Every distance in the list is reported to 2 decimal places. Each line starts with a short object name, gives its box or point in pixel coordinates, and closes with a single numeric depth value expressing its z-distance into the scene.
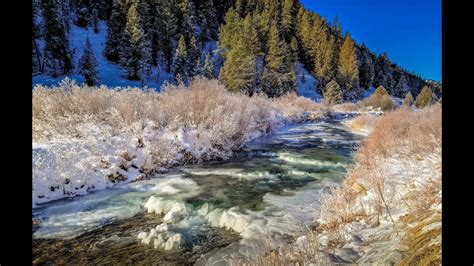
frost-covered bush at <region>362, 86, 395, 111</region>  44.50
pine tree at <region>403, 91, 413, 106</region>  46.53
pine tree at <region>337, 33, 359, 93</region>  65.44
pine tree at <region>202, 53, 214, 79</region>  43.66
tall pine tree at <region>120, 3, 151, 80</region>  42.09
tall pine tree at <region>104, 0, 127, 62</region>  46.94
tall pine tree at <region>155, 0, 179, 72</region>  50.59
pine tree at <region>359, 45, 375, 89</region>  75.69
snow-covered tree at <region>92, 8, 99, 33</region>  51.85
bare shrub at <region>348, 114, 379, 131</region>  22.83
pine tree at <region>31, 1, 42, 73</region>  37.53
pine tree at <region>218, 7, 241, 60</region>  51.36
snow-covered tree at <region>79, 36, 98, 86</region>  37.00
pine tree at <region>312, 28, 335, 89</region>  63.47
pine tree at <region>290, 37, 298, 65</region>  60.28
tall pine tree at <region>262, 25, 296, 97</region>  48.22
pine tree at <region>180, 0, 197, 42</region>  53.69
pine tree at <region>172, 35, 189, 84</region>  44.34
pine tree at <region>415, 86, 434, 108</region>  45.82
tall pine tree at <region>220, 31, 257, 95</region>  39.31
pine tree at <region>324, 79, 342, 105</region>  51.38
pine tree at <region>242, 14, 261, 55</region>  48.91
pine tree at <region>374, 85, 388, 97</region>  46.56
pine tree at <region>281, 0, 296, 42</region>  69.31
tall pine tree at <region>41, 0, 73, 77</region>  37.16
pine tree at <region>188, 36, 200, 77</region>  45.69
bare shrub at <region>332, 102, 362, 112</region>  43.91
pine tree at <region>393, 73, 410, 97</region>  82.69
